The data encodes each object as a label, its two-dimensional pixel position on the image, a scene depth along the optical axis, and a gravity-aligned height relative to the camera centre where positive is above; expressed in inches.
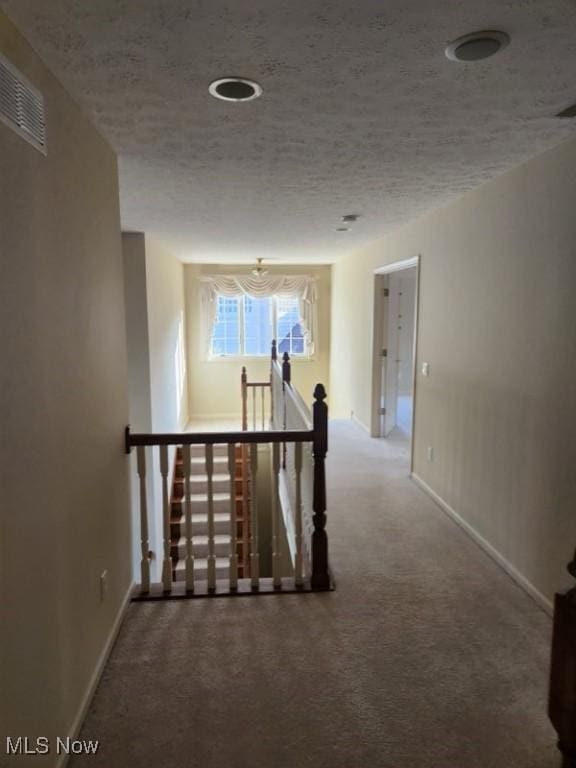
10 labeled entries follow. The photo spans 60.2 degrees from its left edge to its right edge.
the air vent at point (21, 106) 51.9 +24.0
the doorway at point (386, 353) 230.4 -15.1
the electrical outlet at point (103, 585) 84.7 -45.4
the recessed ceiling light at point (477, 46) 57.1 +32.4
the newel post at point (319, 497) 105.6 -37.8
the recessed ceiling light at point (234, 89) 67.9 +32.5
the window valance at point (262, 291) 337.4 +20.6
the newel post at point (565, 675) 60.5 -44.0
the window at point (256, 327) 348.2 -4.4
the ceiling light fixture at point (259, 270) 318.3 +33.5
